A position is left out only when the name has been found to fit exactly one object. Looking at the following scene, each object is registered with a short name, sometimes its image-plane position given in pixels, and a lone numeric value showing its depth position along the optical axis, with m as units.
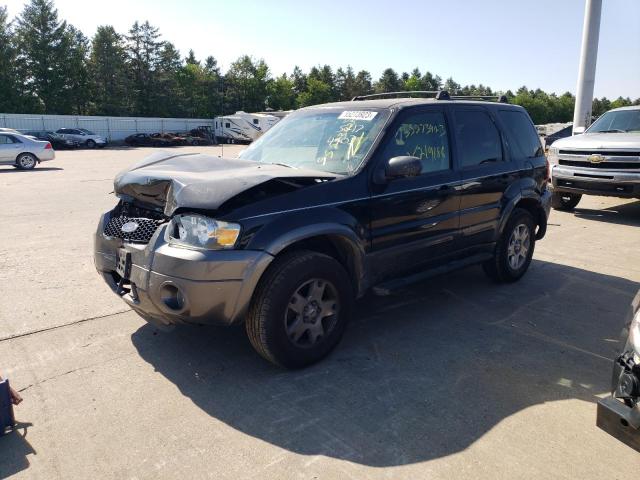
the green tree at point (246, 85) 71.00
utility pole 16.50
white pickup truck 8.95
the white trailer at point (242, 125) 44.34
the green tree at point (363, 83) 86.38
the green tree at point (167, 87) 63.16
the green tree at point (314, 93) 75.50
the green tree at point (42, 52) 53.62
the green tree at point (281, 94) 73.69
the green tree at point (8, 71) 51.31
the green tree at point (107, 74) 59.28
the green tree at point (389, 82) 94.25
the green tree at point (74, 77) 55.59
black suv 3.18
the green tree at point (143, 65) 62.59
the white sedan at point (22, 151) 18.53
